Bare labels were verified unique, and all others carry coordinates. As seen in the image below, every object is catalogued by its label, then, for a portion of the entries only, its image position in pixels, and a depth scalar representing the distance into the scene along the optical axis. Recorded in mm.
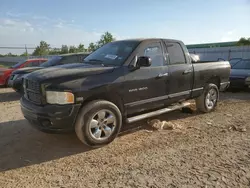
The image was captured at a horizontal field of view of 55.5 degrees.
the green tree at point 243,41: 36675
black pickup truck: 3725
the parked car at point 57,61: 9126
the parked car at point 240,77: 9506
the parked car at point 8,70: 11186
